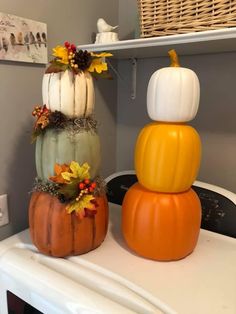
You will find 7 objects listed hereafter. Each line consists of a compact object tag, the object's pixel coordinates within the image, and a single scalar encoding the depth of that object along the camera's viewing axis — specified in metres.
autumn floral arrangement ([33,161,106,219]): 0.71
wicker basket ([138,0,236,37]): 0.73
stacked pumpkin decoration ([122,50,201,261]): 0.72
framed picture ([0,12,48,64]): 0.82
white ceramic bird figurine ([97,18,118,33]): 1.03
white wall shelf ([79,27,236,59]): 0.74
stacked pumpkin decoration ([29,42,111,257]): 0.70
